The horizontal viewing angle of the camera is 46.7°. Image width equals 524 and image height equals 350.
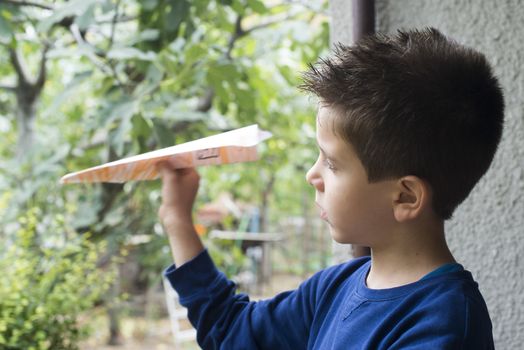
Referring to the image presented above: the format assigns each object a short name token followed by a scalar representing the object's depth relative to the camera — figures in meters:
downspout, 1.26
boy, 0.69
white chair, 4.47
